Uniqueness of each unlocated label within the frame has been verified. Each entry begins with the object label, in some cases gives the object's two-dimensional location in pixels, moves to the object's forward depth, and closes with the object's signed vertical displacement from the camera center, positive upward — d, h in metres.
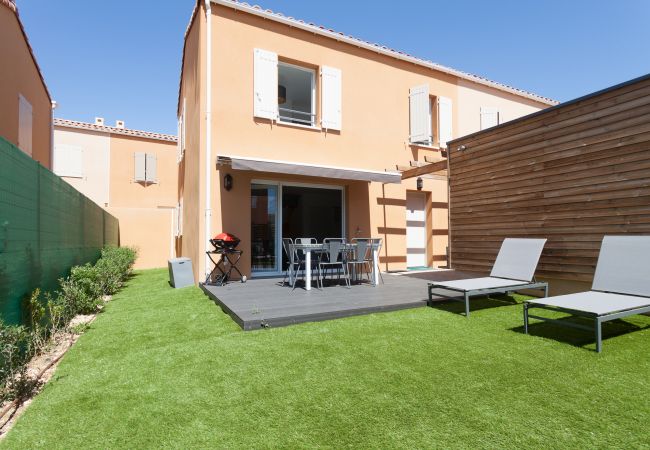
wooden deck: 6.31 -1.52
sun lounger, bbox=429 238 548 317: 7.16 -1.03
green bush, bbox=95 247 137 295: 9.81 -1.16
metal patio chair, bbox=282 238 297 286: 9.29 -0.64
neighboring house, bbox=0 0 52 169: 9.10 +4.42
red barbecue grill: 10.11 -0.83
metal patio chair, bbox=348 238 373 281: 9.45 -0.53
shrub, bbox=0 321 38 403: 3.79 -1.60
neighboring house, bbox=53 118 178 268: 19.25 +3.42
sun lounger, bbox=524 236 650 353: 5.12 -1.07
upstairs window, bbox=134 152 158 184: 21.48 +3.91
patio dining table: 8.88 -0.55
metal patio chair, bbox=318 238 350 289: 9.09 -0.53
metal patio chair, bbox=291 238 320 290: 9.22 -0.70
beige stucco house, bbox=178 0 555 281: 10.95 +3.50
